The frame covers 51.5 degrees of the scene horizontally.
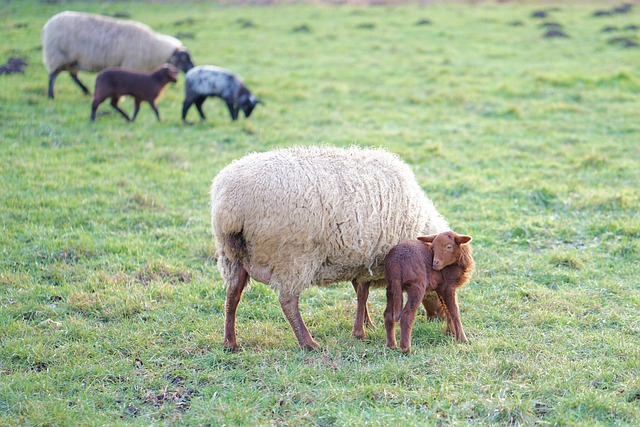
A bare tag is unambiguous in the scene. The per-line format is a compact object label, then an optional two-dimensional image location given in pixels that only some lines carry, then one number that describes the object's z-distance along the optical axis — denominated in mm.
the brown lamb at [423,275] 5227
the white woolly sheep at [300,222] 5113
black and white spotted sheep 12484
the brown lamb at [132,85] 11703
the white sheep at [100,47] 13586
